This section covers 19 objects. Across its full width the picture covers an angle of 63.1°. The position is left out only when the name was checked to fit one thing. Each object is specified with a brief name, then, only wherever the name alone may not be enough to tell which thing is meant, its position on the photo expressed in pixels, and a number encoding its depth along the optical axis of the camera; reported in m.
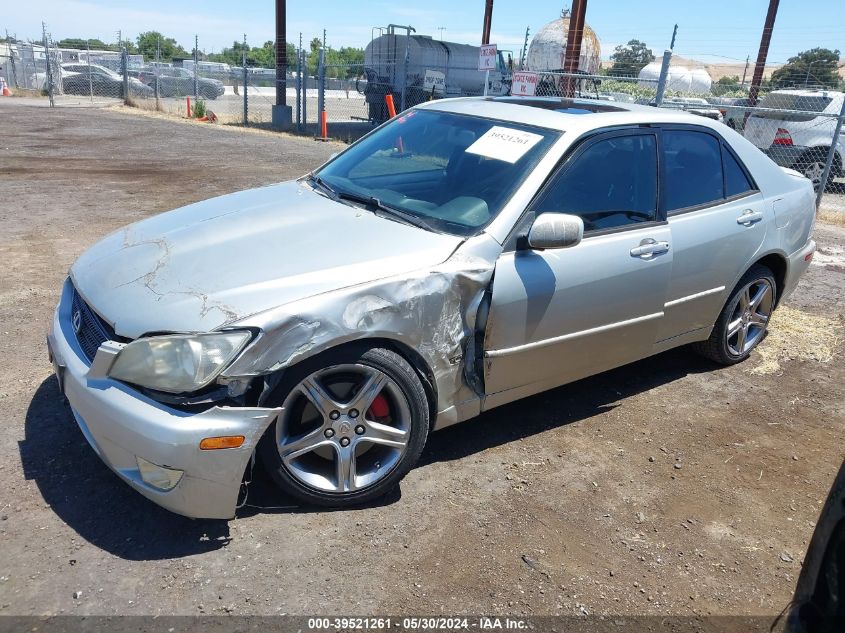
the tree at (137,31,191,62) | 70.94
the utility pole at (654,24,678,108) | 10.53
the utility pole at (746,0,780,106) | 22.50
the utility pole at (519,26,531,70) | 19.42
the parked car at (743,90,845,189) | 12.05
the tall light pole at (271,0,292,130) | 22.36
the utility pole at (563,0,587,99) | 14.97
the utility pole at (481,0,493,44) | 26.42
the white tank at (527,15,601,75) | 27.79
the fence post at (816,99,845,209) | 9.62
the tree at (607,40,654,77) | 58.86
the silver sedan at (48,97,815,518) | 2.65
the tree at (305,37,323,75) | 65.10
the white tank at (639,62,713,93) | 37.53
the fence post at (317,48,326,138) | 19.72
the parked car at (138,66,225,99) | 33.00
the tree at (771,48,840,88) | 36.99
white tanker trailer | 22.23
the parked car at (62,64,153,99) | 31.84
